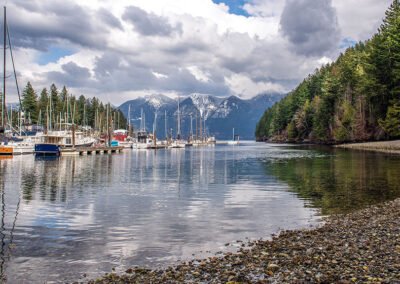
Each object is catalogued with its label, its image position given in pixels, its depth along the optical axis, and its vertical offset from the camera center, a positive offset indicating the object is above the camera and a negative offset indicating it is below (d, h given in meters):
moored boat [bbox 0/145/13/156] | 85.96 -2.18
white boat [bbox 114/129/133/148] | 170.91 +0.99
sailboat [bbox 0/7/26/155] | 70.81 -0.36
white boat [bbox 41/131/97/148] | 100.86 +0.09
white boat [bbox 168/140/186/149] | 178.27 -2.05
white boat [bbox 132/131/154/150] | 152.12 -0.28
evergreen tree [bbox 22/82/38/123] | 170.62 +14.82
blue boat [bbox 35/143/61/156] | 92.69 -2.12
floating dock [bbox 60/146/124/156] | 98.81 -2.96
